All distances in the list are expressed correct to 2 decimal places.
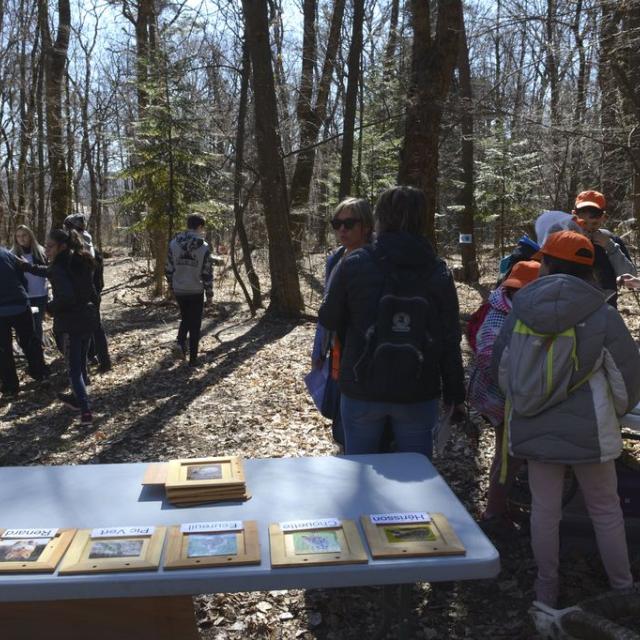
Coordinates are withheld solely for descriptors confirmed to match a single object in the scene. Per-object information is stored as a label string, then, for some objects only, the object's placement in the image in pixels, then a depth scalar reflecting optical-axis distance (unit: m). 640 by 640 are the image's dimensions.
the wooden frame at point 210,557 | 2.04
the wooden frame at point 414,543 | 2.11
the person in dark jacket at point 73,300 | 6.07
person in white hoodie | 8.23
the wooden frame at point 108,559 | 2.01
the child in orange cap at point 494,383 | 3.49
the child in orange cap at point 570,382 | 2.73
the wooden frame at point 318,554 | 2.06
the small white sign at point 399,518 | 2.32
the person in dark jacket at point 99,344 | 8.27
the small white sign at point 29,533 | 2.20
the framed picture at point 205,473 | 2.53
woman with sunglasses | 3.74
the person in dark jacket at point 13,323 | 7.10
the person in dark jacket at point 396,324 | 3.02
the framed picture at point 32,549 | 2.02
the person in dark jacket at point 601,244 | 5.07
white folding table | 2.00
